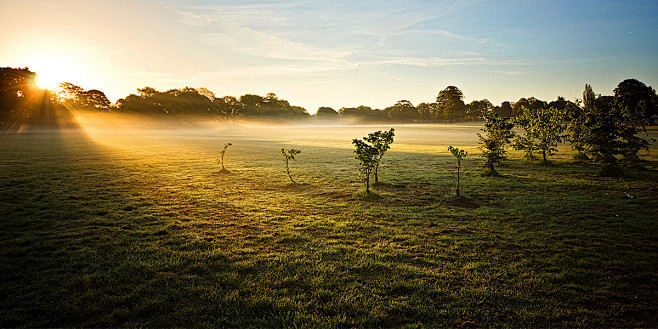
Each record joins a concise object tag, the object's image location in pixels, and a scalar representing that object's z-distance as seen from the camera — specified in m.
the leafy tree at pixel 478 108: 119.44
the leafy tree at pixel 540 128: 15.59
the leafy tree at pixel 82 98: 89.31
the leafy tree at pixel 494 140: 12.55
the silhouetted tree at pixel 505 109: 103.21
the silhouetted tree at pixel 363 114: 143.62
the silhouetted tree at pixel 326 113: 156.00
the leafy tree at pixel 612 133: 11.51
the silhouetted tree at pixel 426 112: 129.38
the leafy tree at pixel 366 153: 9.72
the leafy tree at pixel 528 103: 95.39
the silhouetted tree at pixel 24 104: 61.00
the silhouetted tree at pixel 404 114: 130.18
